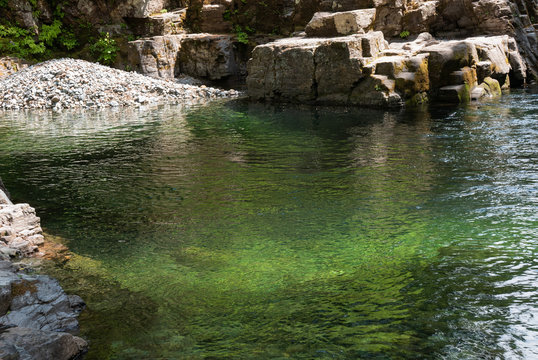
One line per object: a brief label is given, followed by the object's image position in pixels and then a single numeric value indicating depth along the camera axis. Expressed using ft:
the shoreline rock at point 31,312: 11.83
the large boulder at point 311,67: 57.77
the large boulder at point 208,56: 83.87
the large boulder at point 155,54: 84.33
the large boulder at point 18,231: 19.60
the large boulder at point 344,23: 63.67
